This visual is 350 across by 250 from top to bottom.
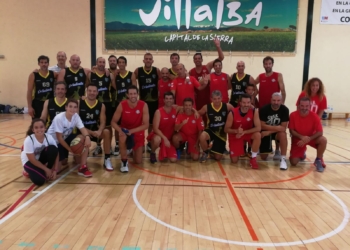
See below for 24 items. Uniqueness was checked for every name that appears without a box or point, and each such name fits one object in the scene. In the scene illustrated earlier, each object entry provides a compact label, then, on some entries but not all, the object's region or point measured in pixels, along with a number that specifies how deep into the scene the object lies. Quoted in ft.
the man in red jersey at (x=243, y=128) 14.58
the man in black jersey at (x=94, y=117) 13.98
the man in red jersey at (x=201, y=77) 18.25
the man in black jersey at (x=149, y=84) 17.72
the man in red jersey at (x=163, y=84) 16.88
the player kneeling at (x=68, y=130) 12.73
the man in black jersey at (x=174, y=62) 17.37
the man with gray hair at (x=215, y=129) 15.31
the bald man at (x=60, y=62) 16.48
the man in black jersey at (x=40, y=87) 15.64
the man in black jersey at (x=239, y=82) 17.21
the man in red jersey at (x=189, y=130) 15.33
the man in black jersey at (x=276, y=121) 14.79
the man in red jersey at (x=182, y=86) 16.62
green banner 31.63
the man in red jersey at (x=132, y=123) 13.65
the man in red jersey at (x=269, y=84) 16.74
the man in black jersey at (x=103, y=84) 16.39
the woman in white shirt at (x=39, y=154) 11.24
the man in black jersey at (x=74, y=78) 15.99
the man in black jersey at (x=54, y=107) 13.69
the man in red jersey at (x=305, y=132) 14.17
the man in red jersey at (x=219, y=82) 17.37
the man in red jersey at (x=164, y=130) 14.88
